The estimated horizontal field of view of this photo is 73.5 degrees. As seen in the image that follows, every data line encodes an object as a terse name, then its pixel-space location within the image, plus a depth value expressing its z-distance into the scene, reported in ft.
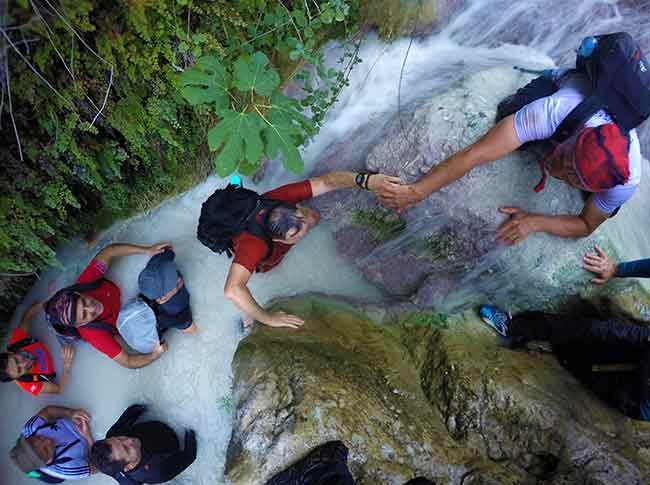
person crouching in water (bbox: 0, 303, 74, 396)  15.36
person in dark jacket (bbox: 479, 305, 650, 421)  12.08
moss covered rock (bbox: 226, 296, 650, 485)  11.66
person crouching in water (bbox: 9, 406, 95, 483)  14.64
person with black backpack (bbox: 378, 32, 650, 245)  9.95
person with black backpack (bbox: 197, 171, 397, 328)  12.53
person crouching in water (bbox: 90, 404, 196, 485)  13.92
